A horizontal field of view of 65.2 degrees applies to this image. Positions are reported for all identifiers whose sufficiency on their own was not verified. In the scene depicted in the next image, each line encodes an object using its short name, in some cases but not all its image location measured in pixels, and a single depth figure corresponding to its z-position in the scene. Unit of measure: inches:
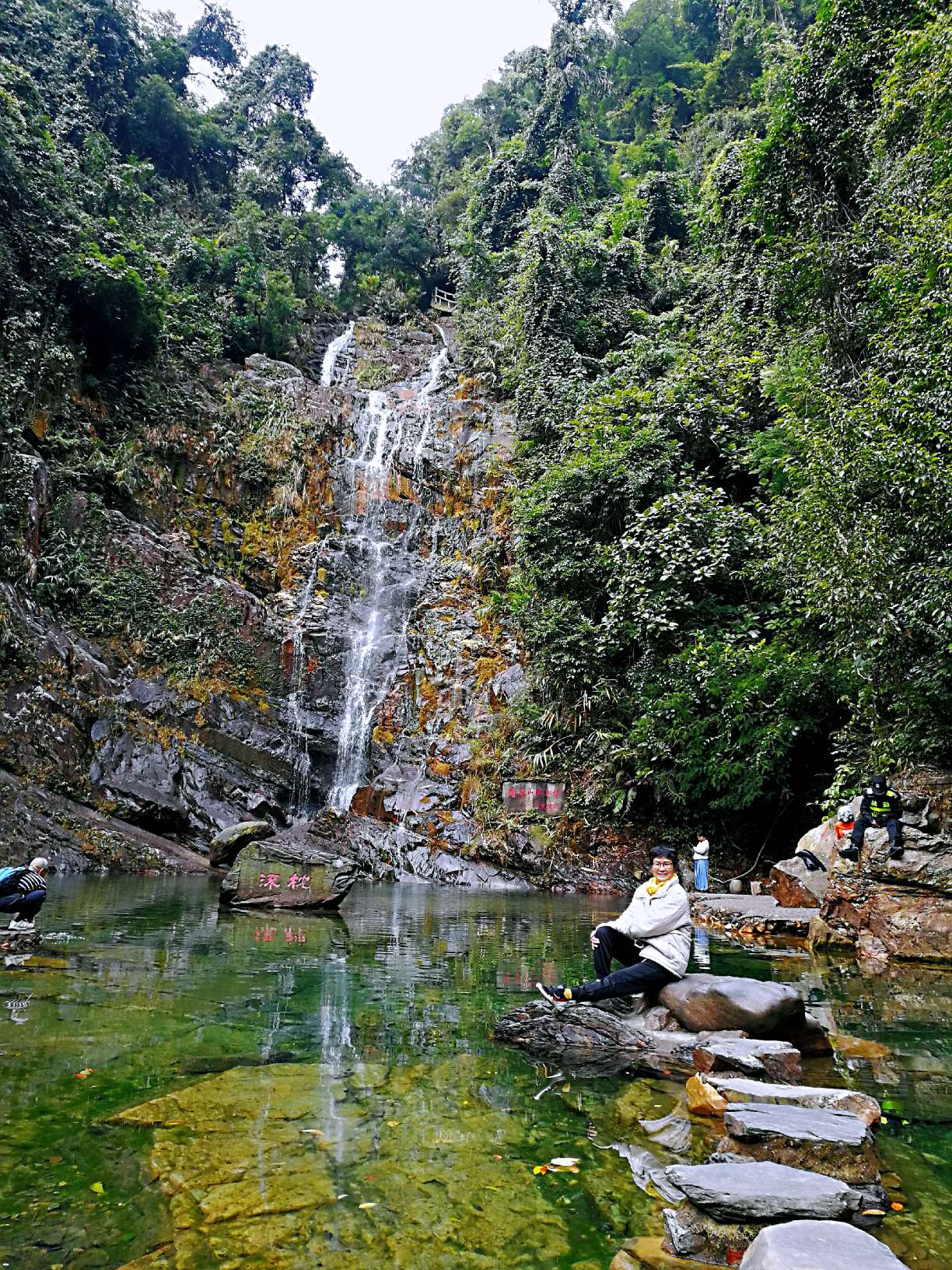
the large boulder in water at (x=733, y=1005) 160.7
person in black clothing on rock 313.0
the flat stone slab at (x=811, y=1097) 117.4
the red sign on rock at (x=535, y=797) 658.8
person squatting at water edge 243.0
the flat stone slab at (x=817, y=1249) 68.1
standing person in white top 526.3
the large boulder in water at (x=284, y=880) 390.9
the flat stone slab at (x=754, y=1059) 138.1
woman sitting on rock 177.8
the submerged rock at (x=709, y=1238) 82.5
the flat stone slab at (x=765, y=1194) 86.7
